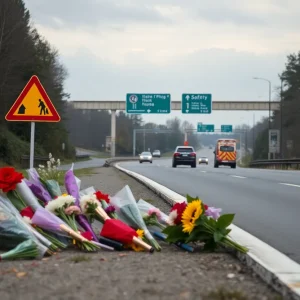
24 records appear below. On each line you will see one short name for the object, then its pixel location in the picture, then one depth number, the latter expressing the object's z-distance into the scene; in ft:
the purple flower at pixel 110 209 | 27.99
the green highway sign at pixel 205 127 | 331.57
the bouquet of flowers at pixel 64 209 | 26.61
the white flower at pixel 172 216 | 26.61
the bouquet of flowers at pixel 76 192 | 27.22
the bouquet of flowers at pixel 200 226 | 25.21
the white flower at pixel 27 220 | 25.64
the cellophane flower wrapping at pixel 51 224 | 25.44
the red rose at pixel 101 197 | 28.86
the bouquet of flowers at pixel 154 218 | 28.63
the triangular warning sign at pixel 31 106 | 42.82
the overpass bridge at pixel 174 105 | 272.51
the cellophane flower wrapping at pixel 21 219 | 24.79
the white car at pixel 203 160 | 327.88
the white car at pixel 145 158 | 277.03
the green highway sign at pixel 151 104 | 200.44
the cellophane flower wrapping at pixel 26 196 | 27.18
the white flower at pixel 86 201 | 27.32
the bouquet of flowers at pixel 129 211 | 27.06
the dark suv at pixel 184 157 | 186.80
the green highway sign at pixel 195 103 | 205.77
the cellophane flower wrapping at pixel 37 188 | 28.76
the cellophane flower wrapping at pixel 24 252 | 23.22
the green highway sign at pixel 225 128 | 340.39
